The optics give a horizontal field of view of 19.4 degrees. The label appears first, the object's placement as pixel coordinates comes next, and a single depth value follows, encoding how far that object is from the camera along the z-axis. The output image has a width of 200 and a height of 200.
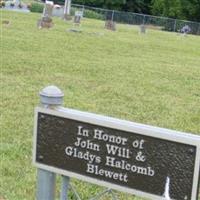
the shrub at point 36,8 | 54.38
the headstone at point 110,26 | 34.84
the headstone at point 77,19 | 33.28
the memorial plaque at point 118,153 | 2.50
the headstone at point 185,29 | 52.41
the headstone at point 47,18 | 27.45
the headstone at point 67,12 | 39.13
